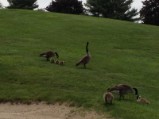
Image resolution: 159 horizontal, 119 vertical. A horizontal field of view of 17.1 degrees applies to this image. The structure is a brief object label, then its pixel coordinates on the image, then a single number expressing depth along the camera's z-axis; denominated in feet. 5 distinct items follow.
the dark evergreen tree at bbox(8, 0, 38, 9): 285.56
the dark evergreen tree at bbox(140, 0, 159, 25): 249.96
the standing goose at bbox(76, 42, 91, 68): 92.86
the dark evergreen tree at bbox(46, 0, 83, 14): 267.59
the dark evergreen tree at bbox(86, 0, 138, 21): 280.10
